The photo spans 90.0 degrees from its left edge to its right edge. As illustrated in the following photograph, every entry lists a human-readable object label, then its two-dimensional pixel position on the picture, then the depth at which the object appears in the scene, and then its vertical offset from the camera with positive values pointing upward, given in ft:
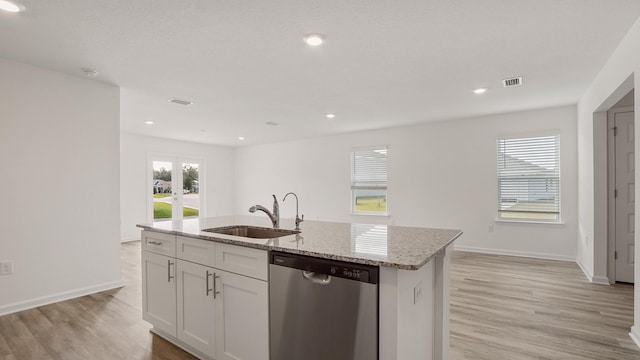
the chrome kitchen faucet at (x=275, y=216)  8.45 -0.99
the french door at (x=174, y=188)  24.59 -0.69
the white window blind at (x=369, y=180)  22.06 -0.08
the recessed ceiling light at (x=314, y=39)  8.22 +3.67
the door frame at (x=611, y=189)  12.46 -0.43
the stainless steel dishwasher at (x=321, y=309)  4.84 -2.14
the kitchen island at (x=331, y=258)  4.74 -1.77
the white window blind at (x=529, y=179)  16.49 -0.04
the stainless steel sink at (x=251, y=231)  8.28 -1.40
